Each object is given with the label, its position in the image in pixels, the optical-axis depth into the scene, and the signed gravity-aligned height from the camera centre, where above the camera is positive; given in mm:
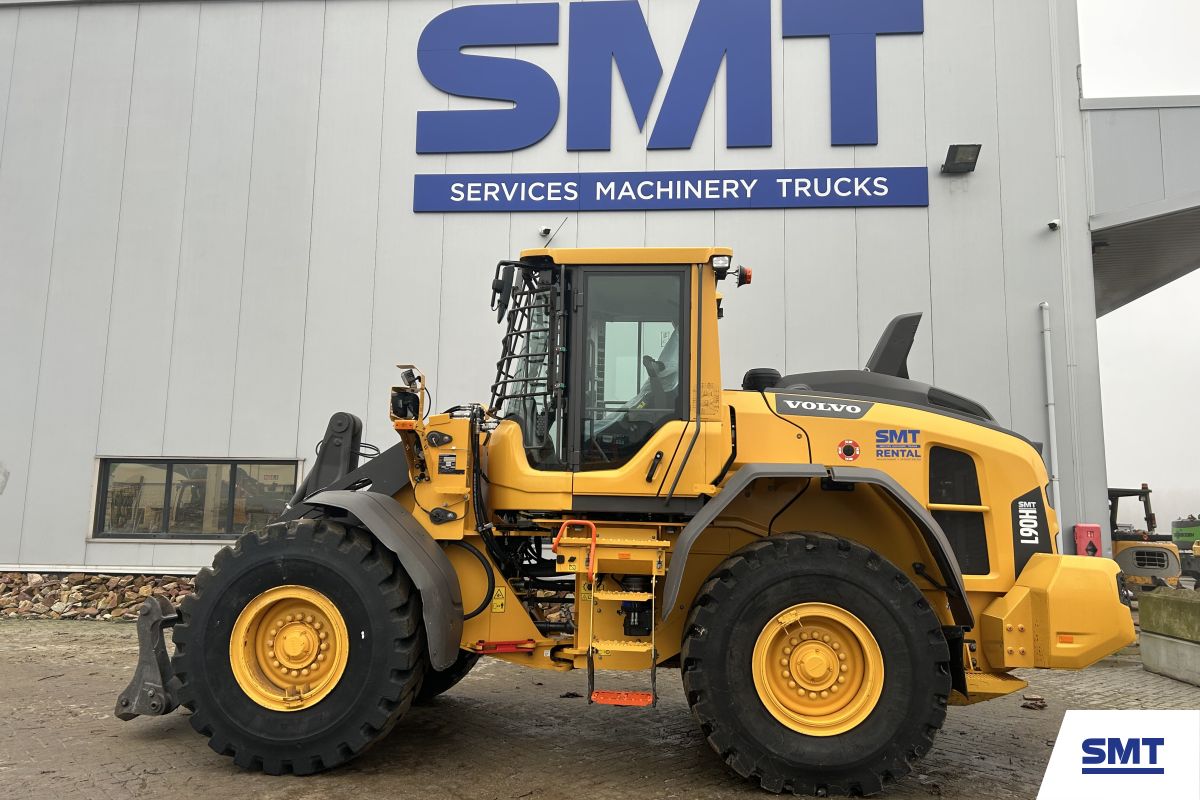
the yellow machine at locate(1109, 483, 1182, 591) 12445 -1082
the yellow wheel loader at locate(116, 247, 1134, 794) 4055 -431
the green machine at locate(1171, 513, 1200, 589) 22266 -1021
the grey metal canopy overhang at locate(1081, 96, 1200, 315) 9352 +4169
